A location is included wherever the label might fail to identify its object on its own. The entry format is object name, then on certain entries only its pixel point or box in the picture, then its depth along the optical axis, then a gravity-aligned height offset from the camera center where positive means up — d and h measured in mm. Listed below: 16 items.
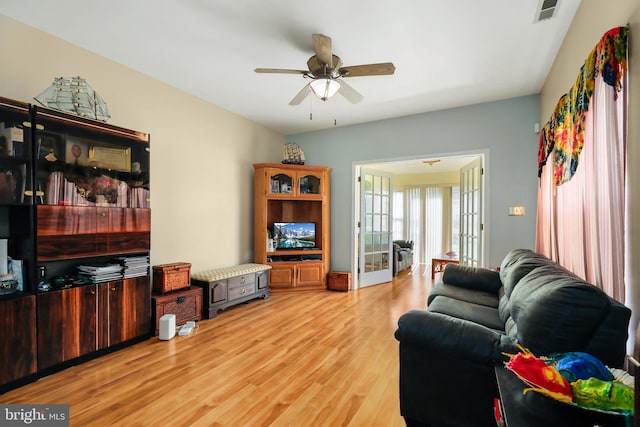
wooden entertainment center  4602 +11
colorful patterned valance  1388 +739
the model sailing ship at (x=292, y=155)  4871 +1070
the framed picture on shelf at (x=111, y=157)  2555 +565
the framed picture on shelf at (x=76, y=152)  2369 +557
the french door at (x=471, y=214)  4070 +52
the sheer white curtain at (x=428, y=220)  7902 -76
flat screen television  4812 -292
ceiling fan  2359 +1253
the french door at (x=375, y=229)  5059 -206
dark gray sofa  1224 -622
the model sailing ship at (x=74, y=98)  2311 +1004
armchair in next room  6153 -873
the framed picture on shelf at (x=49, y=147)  2191 +560
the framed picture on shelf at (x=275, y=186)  4691 +524
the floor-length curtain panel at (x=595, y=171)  1369 +267
